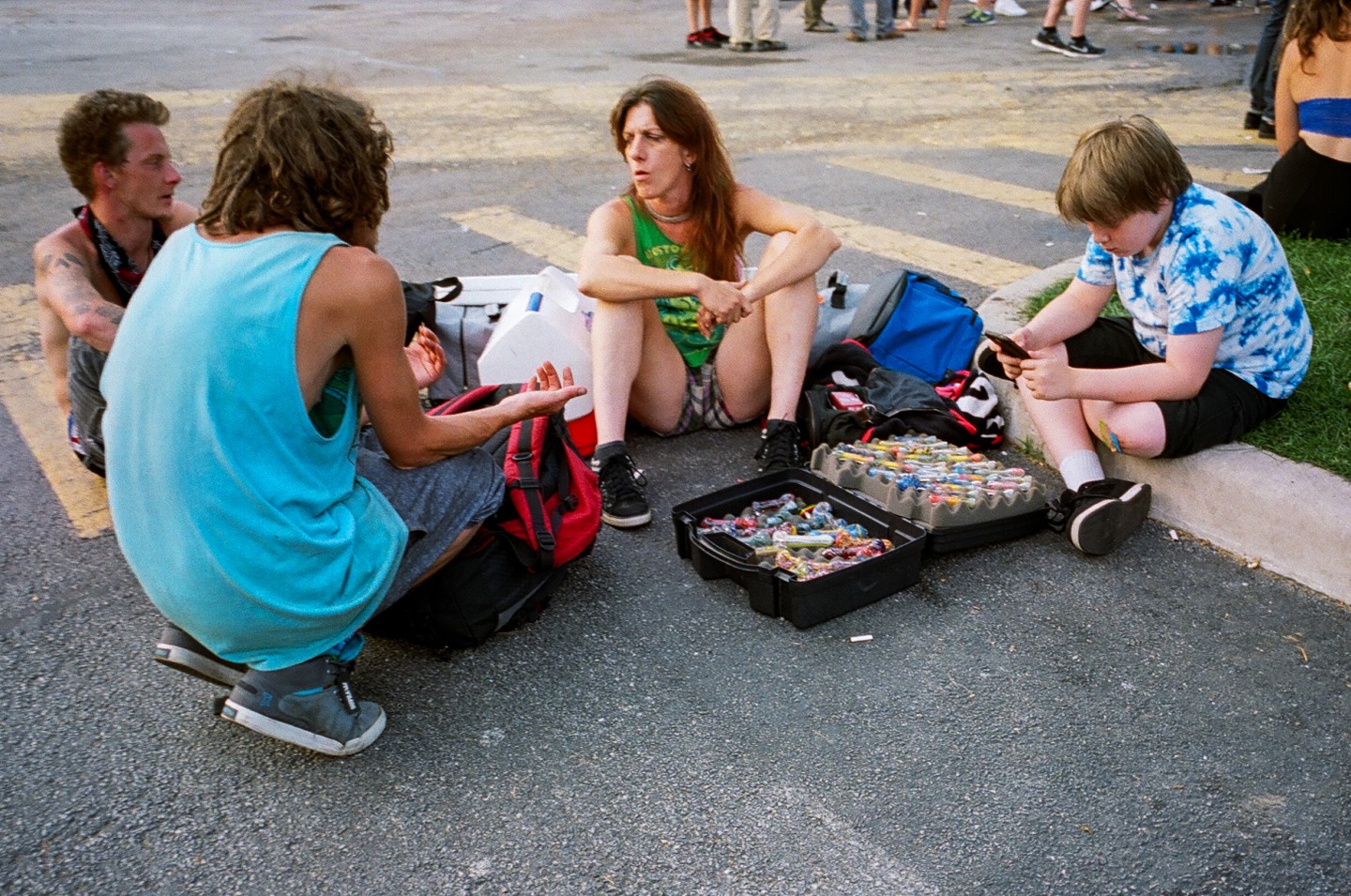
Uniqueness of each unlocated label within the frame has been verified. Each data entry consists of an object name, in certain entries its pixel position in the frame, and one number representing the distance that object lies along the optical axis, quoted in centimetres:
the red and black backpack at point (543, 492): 321
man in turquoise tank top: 251
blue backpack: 456
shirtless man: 374
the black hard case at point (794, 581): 323
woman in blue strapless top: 504
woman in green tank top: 399
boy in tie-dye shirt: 336
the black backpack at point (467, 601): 309
